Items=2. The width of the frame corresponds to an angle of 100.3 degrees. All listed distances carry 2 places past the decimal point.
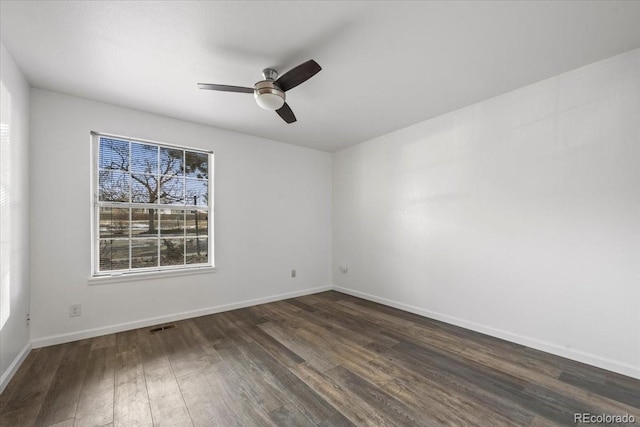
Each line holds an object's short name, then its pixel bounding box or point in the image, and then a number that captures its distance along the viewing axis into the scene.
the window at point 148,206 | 3.02
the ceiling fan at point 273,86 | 2.04
